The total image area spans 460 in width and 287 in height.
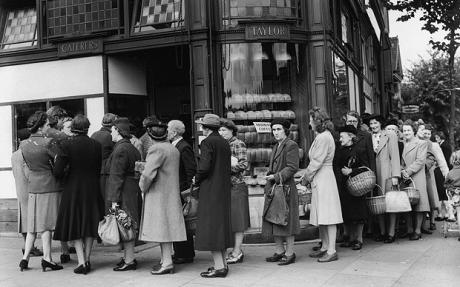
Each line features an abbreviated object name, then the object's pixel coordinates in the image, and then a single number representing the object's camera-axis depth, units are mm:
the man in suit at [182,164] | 7383
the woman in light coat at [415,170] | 9312
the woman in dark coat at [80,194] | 7172
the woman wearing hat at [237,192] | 7660
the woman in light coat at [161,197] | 6887
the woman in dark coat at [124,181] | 7090
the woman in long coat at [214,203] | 6727
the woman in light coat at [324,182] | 7566
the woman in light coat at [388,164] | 8922
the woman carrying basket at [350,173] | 8328
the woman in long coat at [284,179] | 7414
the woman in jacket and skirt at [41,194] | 7410
